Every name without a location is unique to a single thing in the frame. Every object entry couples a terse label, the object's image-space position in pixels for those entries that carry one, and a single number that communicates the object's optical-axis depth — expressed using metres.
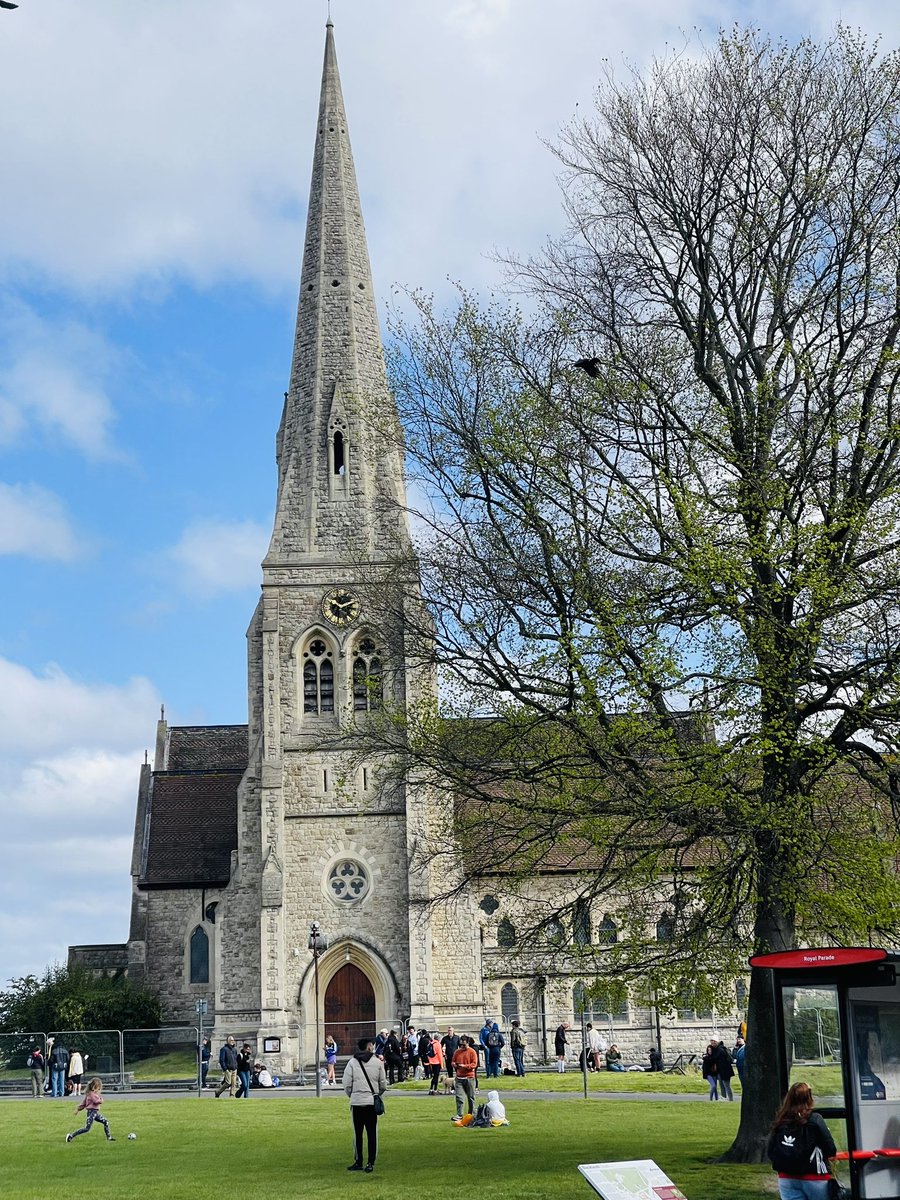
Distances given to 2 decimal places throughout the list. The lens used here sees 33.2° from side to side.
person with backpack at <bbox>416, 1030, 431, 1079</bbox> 40.12
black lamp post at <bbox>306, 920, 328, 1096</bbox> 40.31
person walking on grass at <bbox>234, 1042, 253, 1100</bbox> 36.00
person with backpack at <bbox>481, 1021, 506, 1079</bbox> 38.25
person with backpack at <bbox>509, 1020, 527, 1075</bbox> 40.28
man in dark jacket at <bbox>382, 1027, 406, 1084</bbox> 39.00
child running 24.05
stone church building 47.41
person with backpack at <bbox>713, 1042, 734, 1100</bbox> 30.58
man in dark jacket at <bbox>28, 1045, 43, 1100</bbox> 40.22
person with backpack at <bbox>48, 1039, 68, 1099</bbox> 38.94
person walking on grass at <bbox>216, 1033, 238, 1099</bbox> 36.22
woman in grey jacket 19.42
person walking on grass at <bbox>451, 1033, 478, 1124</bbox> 25.81
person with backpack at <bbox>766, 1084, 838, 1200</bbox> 12.84
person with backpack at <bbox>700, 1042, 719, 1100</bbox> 30.58
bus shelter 13.81
